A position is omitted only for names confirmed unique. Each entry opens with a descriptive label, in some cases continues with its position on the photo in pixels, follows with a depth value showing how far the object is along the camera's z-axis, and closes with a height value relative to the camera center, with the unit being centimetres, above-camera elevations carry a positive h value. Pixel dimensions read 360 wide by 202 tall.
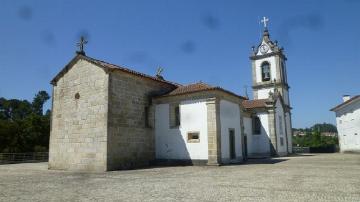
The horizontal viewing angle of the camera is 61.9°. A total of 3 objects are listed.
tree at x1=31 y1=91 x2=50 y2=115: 5244 +768
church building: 1708 +138
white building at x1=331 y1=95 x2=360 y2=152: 3422 +177
